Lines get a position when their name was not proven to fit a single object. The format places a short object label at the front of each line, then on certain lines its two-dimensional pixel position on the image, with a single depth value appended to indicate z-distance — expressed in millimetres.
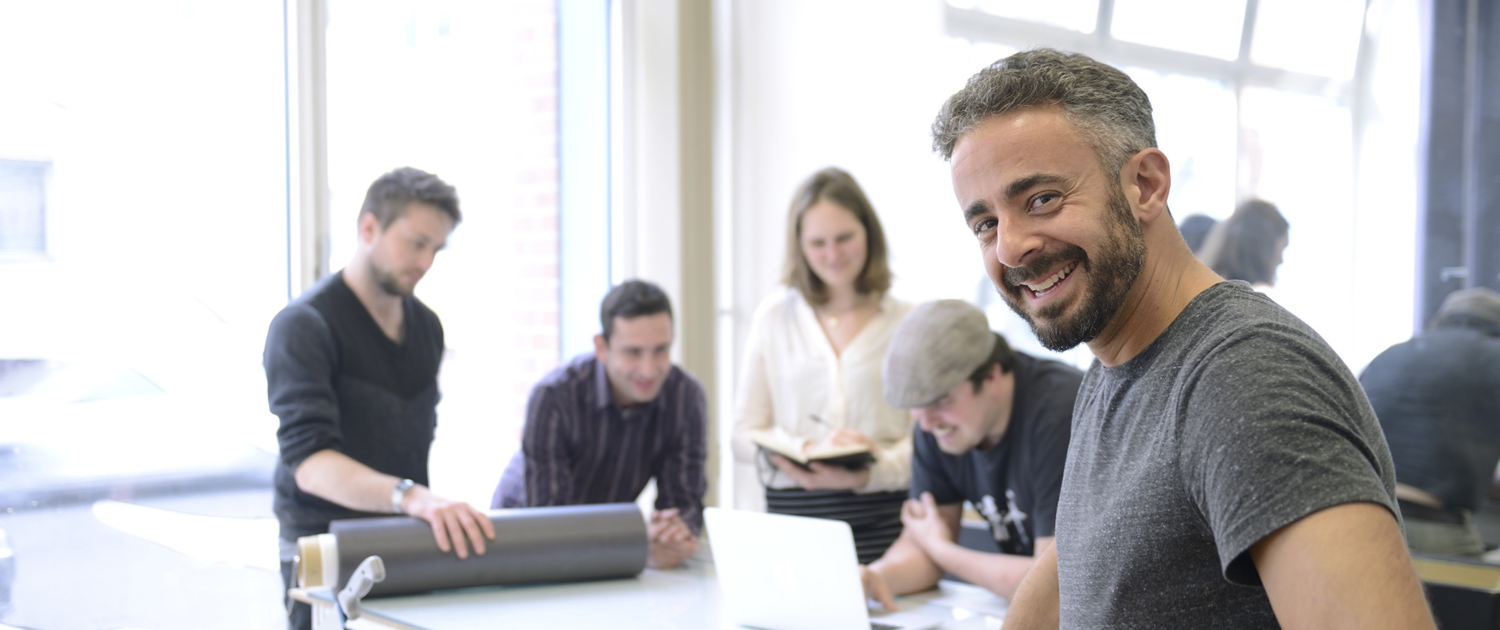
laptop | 1860
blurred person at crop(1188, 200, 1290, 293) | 3121
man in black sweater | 2348
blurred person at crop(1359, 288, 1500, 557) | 2668
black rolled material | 2182
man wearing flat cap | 2129
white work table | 2070
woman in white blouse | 2773
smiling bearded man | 755
